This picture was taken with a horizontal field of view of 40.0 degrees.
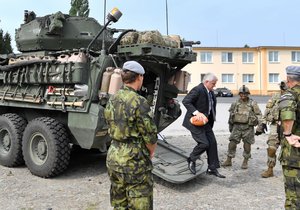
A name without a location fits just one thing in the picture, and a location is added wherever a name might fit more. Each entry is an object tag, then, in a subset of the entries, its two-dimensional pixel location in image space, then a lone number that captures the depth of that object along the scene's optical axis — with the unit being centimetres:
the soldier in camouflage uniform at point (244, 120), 750
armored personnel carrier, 618
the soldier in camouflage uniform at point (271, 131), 684
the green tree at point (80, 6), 3347
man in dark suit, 612
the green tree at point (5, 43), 2496
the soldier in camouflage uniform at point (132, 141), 346
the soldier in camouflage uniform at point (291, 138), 377
